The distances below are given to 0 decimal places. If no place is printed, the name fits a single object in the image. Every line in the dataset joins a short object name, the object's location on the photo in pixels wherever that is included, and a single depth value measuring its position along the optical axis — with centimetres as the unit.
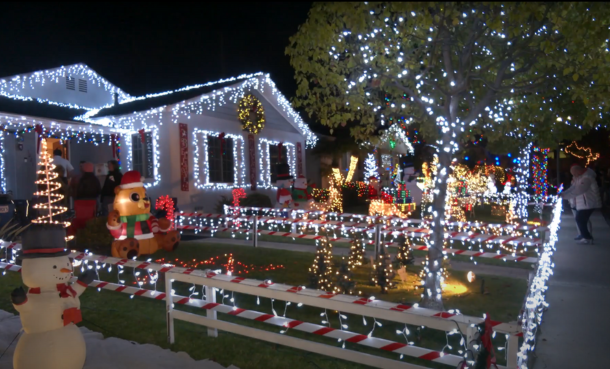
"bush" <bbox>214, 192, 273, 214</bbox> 1703
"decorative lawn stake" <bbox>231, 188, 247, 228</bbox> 1681
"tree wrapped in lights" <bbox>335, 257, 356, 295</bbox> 710
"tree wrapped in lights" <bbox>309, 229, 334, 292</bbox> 723
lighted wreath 1845
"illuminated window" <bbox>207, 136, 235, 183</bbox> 1745
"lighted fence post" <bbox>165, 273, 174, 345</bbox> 557
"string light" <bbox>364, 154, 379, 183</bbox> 2423
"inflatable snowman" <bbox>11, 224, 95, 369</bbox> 423
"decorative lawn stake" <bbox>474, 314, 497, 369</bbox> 335
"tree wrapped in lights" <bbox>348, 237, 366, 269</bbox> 895
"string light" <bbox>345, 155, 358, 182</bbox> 2320
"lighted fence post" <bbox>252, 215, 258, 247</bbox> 1187
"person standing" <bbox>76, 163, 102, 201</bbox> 1141
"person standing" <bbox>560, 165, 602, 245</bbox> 1202
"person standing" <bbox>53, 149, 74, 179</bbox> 1280
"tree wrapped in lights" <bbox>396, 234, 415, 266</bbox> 907
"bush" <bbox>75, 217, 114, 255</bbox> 1021
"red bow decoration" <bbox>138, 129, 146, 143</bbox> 1567
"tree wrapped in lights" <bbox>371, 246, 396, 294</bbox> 795
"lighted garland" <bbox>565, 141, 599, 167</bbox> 2523
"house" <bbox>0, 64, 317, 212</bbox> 1488
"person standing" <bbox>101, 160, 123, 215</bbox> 1189
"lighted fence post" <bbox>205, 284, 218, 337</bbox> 556
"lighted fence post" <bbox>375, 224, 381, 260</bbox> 973
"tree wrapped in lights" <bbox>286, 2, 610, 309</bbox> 584
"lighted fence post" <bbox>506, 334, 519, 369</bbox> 371
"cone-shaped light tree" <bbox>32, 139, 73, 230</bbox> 921
